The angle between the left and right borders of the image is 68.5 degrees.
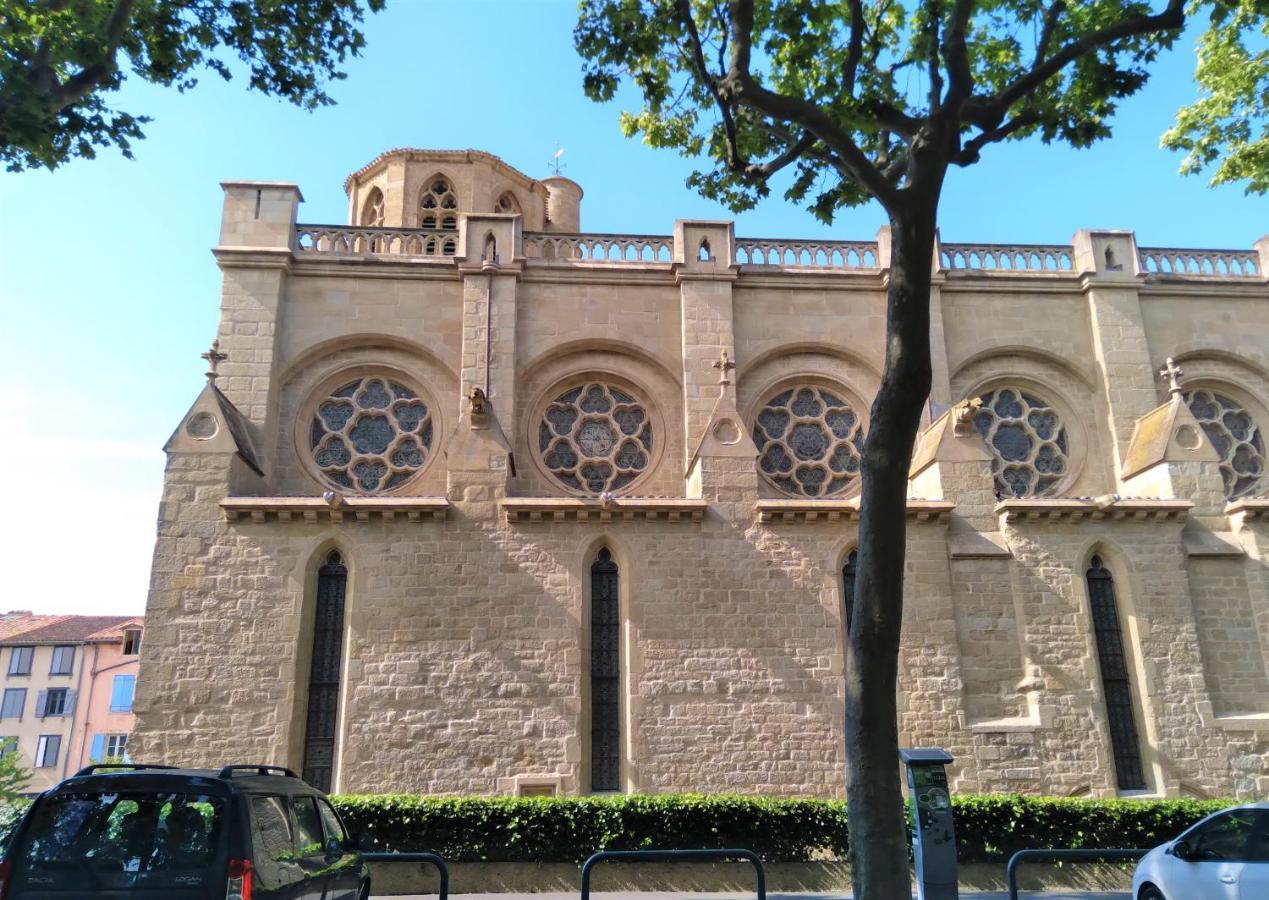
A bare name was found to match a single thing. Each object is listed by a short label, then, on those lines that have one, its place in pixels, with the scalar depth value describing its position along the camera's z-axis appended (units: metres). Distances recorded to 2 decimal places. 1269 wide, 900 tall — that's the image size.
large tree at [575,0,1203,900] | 7.36
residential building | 43.69
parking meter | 8.62
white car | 7.30
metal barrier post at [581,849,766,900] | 8.23
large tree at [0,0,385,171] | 9.13
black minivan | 5.54
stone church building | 14.16
